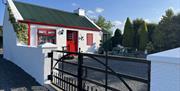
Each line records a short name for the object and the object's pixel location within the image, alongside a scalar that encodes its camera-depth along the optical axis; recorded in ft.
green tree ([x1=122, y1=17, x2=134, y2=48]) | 38.57
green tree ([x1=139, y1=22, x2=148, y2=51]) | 36.45
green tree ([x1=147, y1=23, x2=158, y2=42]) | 37.94
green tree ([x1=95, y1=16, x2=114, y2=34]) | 59.48
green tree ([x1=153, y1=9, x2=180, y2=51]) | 31.38
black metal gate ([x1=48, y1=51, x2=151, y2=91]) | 6.04
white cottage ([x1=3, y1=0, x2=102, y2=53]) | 24.43
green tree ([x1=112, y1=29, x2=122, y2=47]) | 41.79
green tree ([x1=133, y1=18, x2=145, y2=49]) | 38.71
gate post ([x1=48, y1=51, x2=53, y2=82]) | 11.41
